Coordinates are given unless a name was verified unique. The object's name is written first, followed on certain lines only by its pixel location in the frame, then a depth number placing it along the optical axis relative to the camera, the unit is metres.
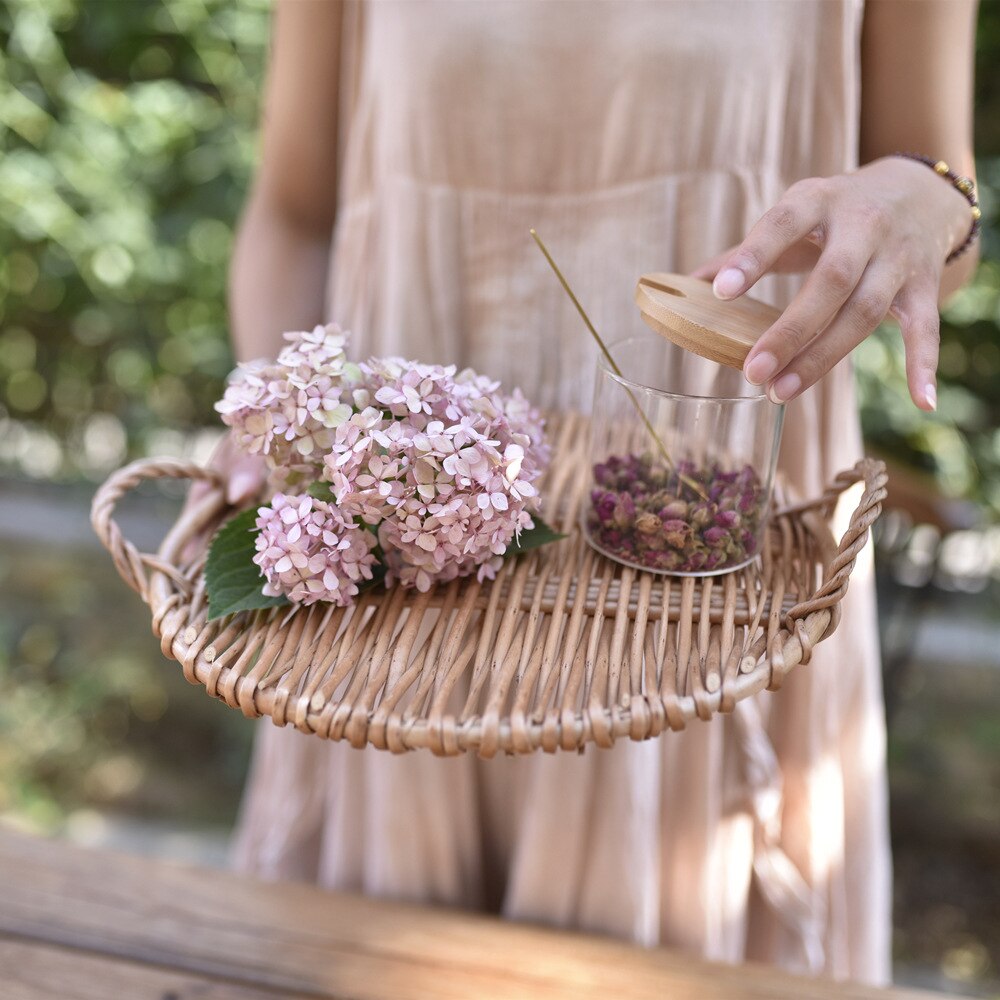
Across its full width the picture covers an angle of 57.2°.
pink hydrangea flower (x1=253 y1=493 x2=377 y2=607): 0.54
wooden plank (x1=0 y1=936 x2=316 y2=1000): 0.76
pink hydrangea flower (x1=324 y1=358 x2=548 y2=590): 0.53
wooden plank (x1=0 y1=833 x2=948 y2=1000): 0.77
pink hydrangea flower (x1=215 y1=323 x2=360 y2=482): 0.56
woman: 0.68
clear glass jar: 0.58
